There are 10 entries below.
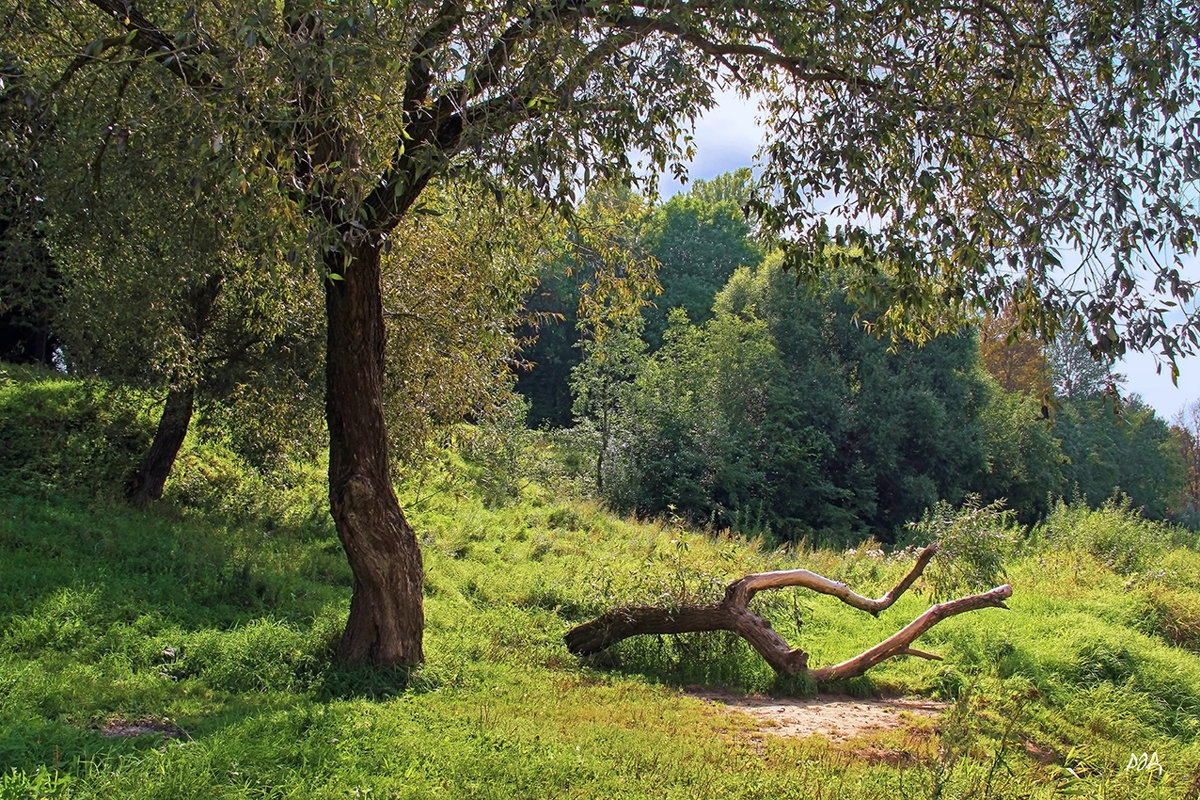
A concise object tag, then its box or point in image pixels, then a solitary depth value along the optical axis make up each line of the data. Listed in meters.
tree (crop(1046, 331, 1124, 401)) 48.06
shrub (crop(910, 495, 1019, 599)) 11.88
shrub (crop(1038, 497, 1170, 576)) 16.23
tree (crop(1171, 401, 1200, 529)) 55.38
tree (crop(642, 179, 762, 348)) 50.22
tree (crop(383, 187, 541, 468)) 11.43
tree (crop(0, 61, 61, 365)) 8.54
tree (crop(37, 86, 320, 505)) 9.40
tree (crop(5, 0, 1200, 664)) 5.37
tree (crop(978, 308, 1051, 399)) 46.78
